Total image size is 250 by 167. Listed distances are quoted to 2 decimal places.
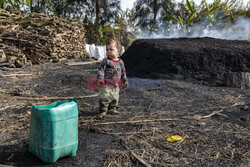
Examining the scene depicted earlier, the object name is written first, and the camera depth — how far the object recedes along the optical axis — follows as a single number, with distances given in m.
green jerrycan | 1.52
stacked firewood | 6.76
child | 2.68
